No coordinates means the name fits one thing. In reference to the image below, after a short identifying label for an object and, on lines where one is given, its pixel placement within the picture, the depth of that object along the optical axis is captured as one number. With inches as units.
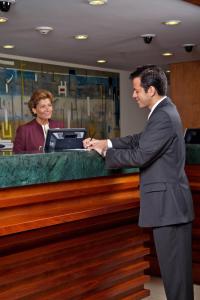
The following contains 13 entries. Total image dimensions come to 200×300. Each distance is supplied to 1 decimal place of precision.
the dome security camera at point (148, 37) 286.2
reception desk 119.1
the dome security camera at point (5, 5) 205.9
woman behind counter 197.6
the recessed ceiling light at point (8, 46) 311.7
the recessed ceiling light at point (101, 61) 390.0
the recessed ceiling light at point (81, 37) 282.0
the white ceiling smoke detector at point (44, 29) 257.3
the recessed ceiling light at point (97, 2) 208.1
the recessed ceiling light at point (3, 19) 232.7
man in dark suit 120.6
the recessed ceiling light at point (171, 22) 249.8
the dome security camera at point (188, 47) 324.6
